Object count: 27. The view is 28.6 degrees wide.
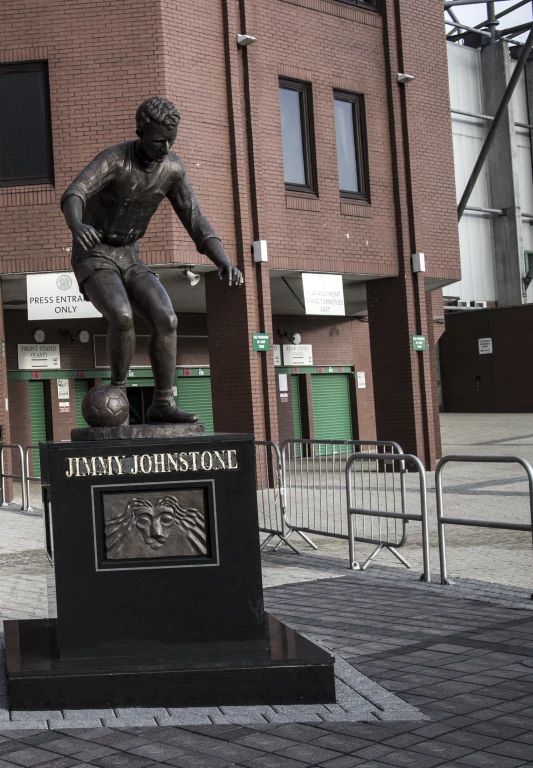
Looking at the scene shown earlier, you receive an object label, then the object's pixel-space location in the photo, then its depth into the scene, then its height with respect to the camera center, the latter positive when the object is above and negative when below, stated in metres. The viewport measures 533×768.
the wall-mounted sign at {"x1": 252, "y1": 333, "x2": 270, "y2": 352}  18.42 +1.21
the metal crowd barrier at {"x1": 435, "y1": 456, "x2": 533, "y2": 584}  7.78 -0.97
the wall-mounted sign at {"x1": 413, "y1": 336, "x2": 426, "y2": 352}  21.01 +1.16
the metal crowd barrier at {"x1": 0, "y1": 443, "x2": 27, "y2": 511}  15.59 -0.78
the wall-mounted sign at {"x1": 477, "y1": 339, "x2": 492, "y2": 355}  37.04 +1.79
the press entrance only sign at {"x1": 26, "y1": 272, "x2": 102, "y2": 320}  17.42 +2.10
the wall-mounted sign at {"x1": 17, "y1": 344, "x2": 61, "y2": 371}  22.20 +1.46
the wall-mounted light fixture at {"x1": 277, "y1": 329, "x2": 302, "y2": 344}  26.88 +1.85
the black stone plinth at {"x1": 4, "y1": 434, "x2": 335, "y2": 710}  5.32 -0.73
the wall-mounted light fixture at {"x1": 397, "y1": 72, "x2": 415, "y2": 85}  20.92 +6.49
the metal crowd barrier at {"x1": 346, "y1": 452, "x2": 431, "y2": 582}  8.76 -0.97
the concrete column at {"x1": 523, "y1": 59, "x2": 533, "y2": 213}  39.53 +11.33
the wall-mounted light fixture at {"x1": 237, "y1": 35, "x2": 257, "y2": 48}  18.34 +6.53
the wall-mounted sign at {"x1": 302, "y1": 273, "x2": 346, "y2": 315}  19.47 +2.12
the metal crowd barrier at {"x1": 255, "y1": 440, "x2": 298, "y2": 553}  11.23 -1.10
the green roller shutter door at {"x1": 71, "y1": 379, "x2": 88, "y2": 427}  23.11 +0.68
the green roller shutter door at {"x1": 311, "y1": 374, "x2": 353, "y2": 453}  27.62 -0.01
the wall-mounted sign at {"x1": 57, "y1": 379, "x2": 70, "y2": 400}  22.81 +0.73
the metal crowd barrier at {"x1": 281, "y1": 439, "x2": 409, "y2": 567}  10.13 -0.86
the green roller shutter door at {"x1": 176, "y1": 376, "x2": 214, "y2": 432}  24.98 +0.45
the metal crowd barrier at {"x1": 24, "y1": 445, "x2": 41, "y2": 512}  15.57 -0.85
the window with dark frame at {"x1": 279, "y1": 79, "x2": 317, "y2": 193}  19.48 +5.12
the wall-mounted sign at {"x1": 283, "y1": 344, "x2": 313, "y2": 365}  26.78 +1.39
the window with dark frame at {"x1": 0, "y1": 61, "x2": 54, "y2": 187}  17.48 +5.02
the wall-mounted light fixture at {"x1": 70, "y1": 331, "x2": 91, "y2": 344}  22.86 +1.85
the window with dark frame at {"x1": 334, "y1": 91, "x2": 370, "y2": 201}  20.34 +5.10
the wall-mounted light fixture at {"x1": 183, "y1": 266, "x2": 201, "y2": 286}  17.89 +2.40
